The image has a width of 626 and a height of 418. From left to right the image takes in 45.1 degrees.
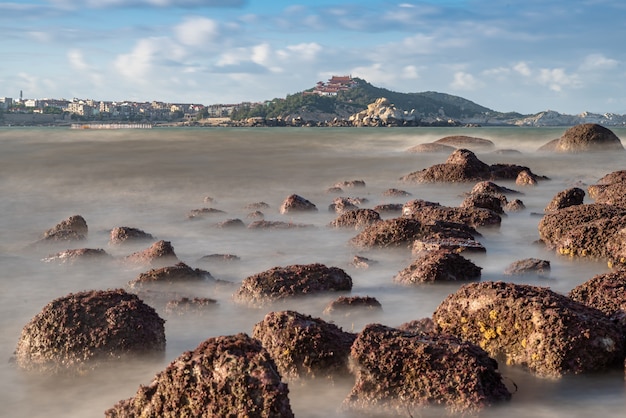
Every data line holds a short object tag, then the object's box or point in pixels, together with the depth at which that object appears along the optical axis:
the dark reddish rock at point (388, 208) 12.79
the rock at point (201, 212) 12.98
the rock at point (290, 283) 6.91
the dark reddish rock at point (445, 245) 8.89
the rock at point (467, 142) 33.50
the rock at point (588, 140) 29.28
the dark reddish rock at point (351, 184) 17.99
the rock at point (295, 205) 13.35
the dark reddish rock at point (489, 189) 15.32
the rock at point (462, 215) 10.98
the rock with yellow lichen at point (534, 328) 4.89
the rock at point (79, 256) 8.95
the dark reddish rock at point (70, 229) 10.65
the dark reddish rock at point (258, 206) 14.29
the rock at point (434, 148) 30.48
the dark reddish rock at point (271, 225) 11.24
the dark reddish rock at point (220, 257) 8.97
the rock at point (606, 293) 5.65
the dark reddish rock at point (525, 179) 18.02
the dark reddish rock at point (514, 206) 13.16
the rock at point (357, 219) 11.21
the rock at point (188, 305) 6.59
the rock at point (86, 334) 5.25
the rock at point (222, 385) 3.70
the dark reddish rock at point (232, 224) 11.52
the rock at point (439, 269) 7.35
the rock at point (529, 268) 7.99
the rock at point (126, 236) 10.32
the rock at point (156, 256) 8.79
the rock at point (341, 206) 13.32
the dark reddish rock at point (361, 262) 8.54
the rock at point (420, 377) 4.37
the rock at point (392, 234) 9.33
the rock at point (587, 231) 8.55
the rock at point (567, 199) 12.62
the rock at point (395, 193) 16.00
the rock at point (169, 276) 7.58
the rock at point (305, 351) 4.82
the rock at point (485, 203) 12.21
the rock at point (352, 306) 6.45
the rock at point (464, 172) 18.34
